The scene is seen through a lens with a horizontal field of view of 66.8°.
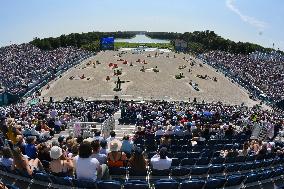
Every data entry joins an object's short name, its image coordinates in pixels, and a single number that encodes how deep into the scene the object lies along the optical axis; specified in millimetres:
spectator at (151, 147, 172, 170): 6083
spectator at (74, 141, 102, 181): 4940
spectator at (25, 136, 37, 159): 6347
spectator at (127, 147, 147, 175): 5826
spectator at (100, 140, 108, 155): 6249
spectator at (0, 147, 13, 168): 5924
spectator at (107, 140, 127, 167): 5937
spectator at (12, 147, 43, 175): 5446
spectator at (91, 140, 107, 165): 5689
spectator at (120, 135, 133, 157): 6952
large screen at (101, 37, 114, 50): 55556
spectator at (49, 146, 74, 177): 5385
